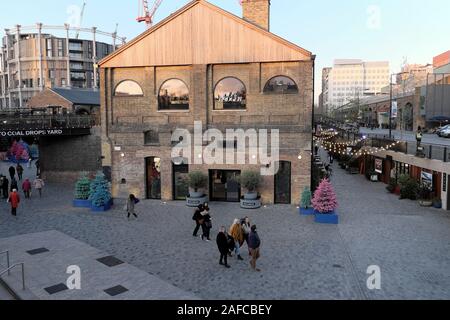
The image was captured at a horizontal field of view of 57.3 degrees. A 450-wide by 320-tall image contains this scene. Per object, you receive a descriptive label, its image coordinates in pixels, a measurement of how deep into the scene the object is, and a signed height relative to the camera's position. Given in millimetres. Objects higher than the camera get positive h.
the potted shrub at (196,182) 23891 -3077
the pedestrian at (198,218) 16953 -3670
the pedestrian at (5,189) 26228 -3716
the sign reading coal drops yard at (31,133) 27894 -170
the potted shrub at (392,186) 28297 -3979
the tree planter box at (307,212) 21531 -4353
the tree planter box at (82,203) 23484 -4197
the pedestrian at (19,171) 34538 -3400
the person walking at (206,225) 16578 -3849
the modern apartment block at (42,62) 104062 +17470
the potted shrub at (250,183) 23000 -3007
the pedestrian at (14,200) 21000 -3552
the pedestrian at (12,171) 29302 -3035
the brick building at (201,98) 23516 +1894
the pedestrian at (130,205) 20547 -3753
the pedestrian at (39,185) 27016 -3580
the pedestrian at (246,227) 14820 -3587
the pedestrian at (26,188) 26269 -3667
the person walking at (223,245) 13594 -3827
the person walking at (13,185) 25344 -3353
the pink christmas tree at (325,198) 19656 -3318
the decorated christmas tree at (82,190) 23828 -3471
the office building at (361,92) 184625 +17100
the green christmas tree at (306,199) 21472 -3685
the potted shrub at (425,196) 23641 -4042
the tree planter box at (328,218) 19672 -4271
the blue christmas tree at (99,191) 22453 -3388
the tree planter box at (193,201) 23750 -4147
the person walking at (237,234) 14648 -3731
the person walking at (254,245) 13328 -3741
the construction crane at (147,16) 130875 +36289
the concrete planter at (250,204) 22938 -4171
